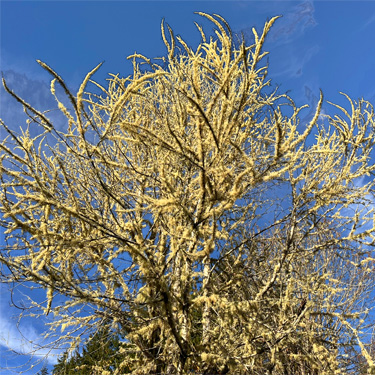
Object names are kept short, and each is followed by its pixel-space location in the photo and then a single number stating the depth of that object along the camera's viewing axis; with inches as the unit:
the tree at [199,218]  108.2
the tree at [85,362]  272.3
